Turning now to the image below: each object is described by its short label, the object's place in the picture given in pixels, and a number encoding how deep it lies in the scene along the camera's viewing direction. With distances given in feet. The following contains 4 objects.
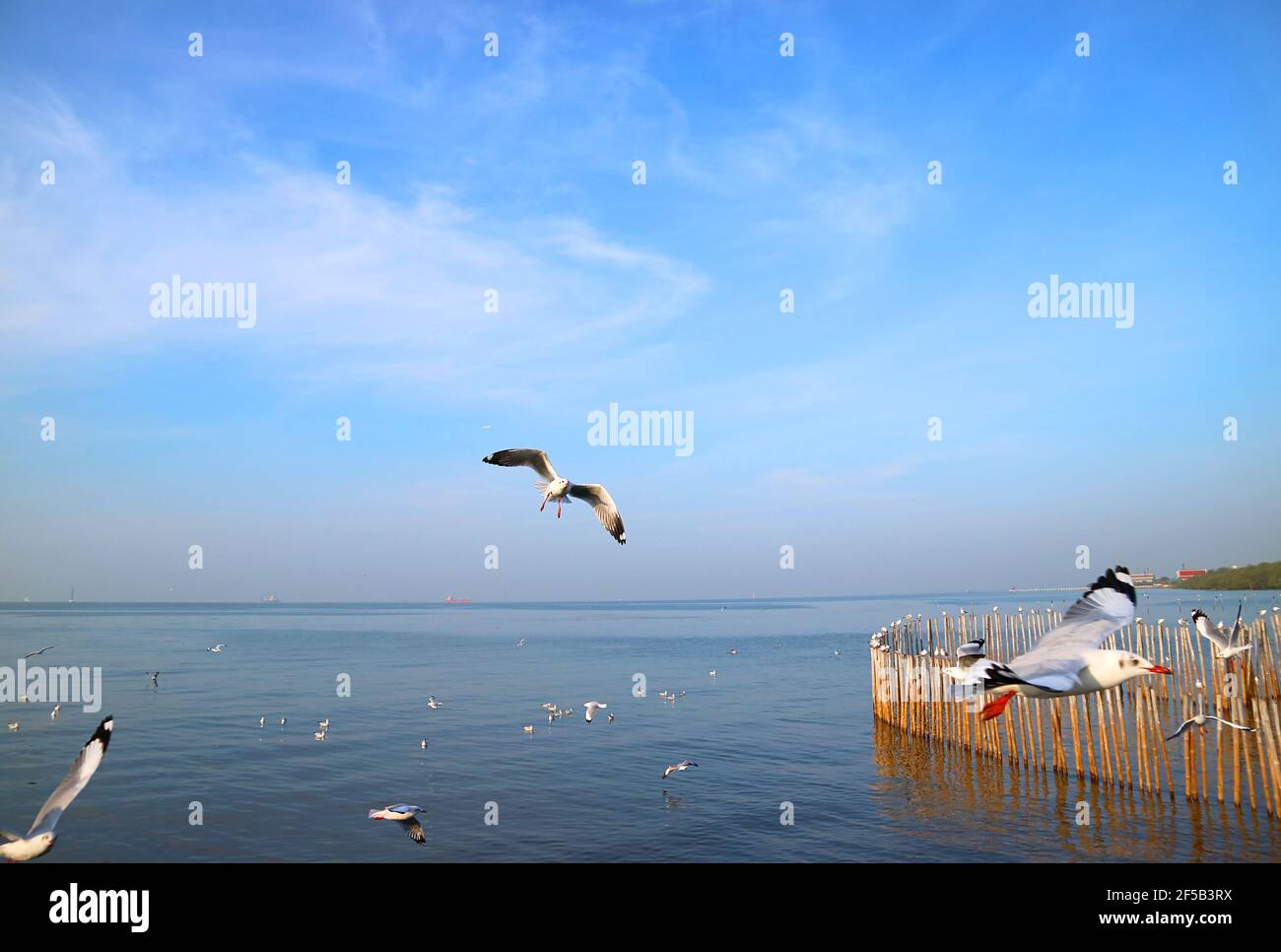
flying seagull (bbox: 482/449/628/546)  35.04
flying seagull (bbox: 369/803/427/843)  47.96
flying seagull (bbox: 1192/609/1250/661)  62.79
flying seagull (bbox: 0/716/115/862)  30.22
